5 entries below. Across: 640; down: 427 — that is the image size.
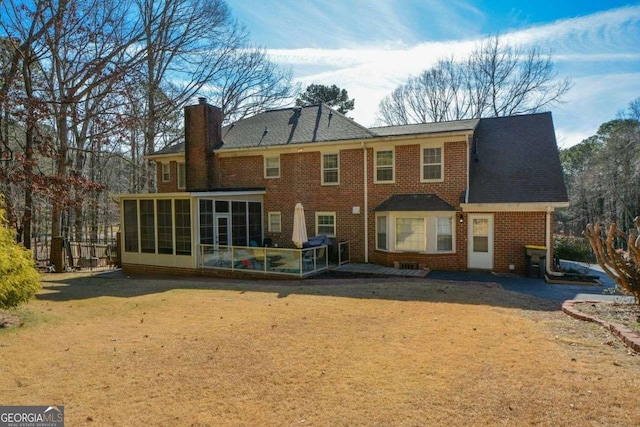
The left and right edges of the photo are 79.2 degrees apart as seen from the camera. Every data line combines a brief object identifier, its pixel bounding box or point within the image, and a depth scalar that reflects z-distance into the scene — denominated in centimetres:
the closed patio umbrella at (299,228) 1402
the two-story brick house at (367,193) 1388
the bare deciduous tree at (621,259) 711
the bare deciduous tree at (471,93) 2855
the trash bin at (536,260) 1271
